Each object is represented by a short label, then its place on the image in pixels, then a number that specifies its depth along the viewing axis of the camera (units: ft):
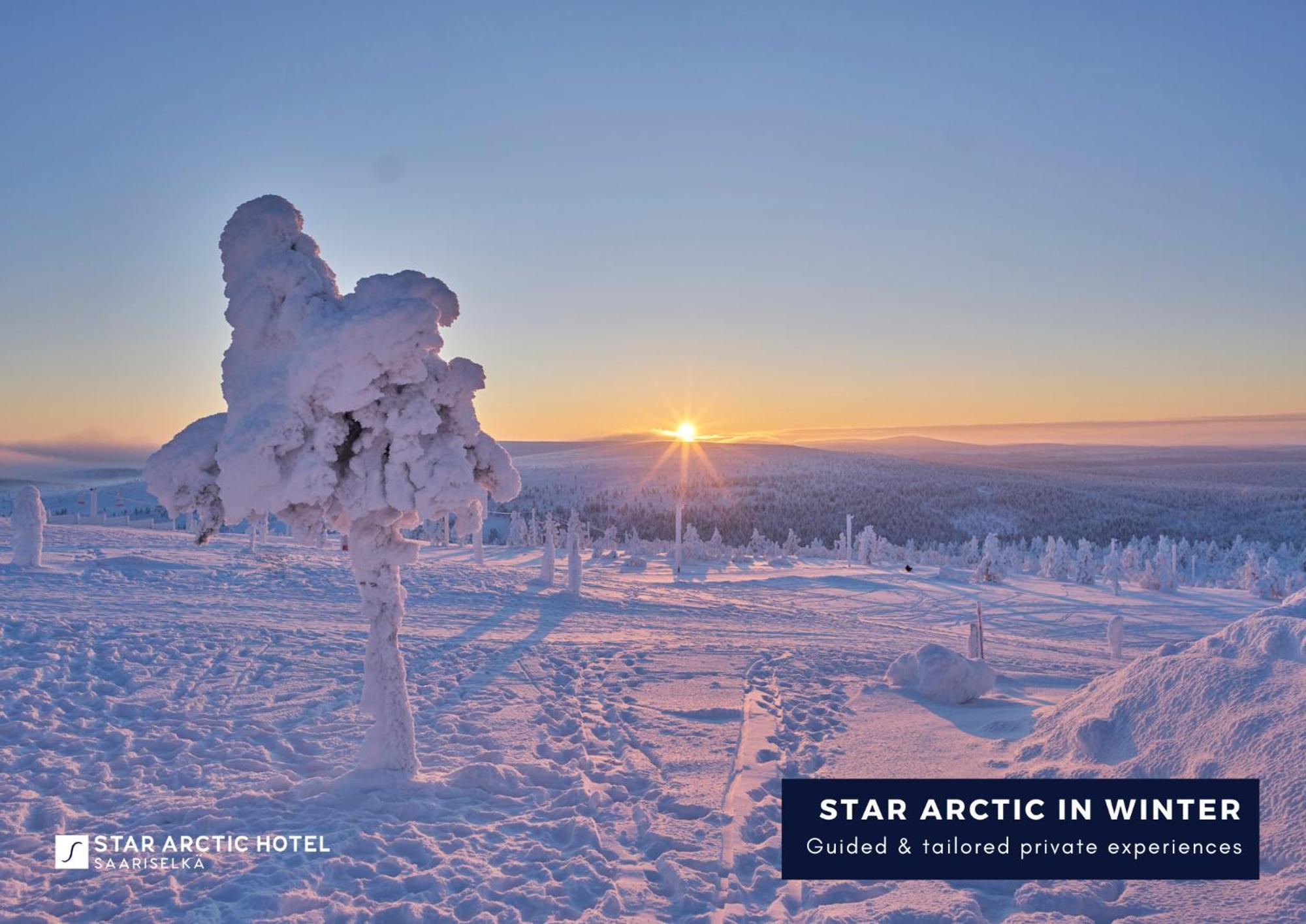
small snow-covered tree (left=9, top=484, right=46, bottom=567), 62.00
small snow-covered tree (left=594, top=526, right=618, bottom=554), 158.76
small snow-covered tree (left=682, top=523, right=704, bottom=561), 128.06
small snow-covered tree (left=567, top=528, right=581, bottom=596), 71.87
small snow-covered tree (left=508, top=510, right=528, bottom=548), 167.03
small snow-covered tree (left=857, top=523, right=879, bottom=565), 125.80
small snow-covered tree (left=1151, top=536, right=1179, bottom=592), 101.40
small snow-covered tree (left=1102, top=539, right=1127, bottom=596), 103.78
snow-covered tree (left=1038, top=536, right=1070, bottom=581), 125.90
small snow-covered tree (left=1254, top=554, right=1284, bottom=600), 96.43
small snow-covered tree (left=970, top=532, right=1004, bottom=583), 100.63
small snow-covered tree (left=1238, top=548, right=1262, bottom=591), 114.11
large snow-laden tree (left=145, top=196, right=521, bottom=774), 20.25
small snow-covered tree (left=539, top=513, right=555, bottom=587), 78.48
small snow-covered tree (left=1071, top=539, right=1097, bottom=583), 109.30
